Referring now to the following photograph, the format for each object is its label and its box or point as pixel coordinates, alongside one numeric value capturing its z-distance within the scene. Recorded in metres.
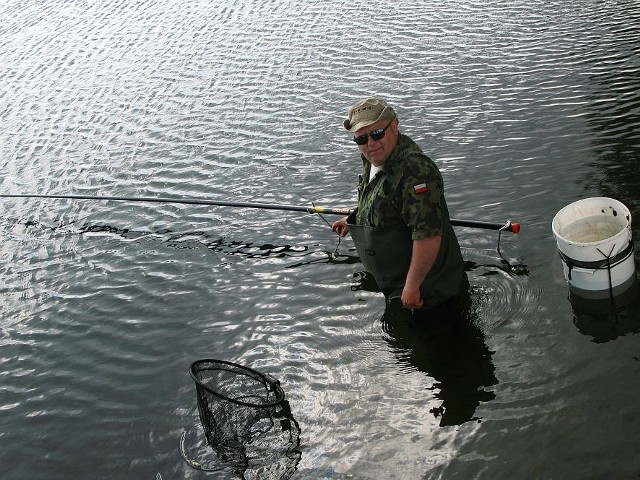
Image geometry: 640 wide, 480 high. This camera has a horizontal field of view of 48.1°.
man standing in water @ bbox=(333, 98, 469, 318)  5.21
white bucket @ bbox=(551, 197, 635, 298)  5.82
